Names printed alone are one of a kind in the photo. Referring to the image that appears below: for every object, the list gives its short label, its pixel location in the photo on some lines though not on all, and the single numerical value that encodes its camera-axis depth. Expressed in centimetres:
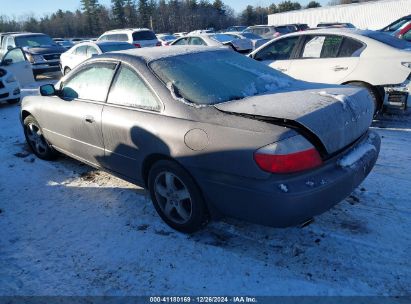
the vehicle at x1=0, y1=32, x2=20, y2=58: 1521
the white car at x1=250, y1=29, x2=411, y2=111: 571
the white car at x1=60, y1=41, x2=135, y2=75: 1156
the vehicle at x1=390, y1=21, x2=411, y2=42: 1147
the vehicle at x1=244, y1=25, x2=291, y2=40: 2430
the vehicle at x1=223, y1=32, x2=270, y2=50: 1725
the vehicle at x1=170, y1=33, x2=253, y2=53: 1522
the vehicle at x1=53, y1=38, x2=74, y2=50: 3091
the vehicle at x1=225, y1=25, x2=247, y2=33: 3815
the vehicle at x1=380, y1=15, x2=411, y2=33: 1289
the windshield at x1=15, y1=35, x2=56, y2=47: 1452
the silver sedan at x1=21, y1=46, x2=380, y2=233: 249
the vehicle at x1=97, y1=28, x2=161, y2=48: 1572
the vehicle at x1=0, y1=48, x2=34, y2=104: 929
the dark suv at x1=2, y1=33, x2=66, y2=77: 1380
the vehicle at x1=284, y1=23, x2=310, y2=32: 2538
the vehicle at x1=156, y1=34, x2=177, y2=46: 2881
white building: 3838
